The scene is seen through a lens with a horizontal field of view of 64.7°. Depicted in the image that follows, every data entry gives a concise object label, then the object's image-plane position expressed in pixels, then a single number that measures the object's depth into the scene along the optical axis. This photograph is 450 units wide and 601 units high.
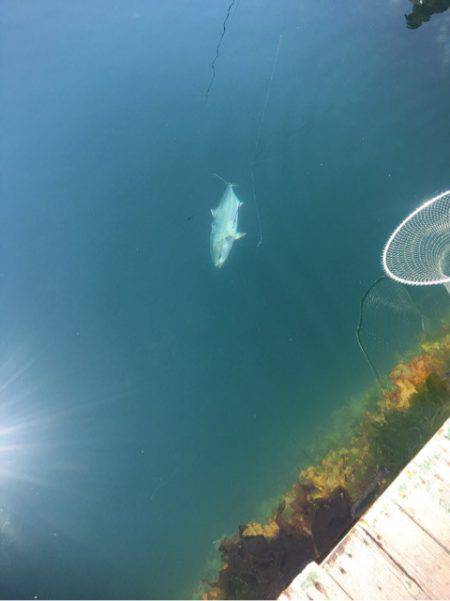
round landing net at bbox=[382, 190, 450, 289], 4.27
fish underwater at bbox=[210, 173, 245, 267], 6.21
